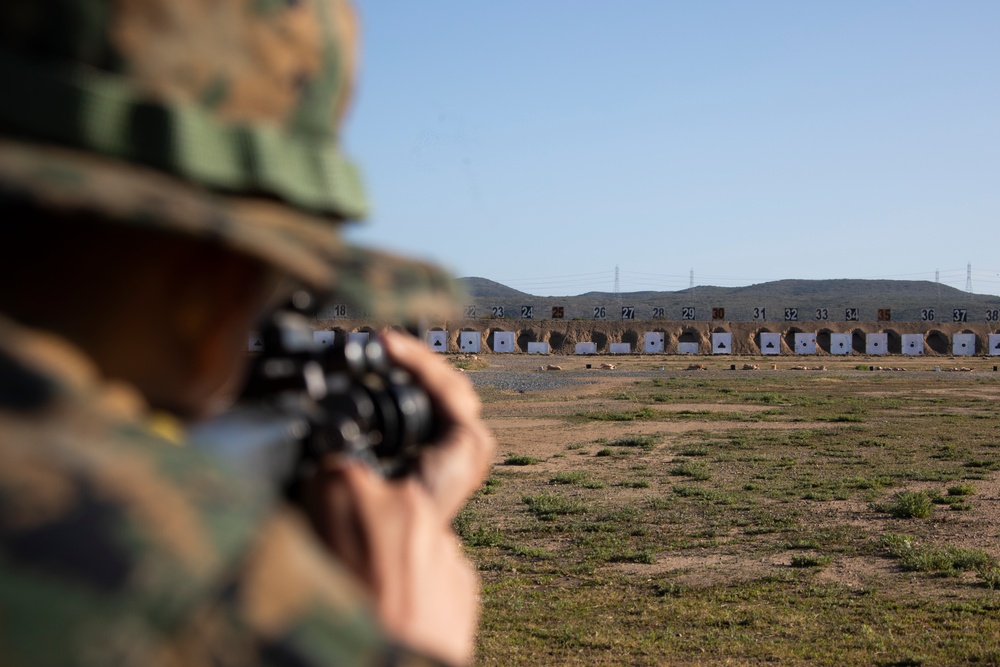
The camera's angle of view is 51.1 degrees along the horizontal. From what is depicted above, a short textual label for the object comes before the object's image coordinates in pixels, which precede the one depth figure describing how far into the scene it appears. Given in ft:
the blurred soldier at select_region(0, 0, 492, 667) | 2.42
